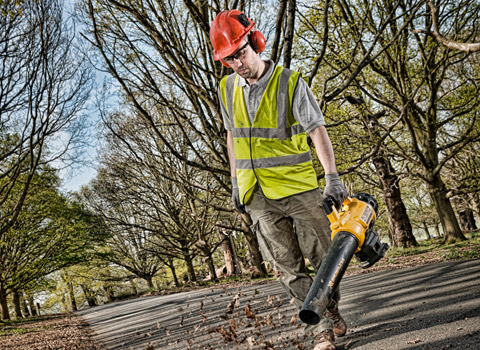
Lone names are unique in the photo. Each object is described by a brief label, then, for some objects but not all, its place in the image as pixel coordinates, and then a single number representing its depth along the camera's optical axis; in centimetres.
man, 273
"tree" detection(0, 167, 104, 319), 2064
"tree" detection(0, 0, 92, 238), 817
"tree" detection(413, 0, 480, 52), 512
